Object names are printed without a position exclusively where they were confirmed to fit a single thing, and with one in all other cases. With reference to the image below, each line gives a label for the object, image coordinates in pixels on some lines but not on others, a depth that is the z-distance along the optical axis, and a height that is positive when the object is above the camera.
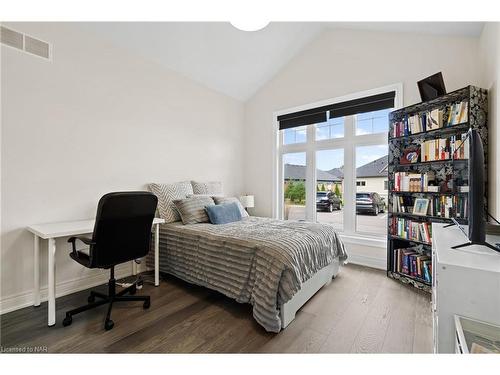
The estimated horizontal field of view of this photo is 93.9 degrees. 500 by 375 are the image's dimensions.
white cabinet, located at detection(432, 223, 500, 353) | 1.04 -0.47
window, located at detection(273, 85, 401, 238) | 3.38 +0.41
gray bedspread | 1.82 -0.66
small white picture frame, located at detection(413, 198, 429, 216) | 2.57 -0.19
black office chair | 1.79 -0.42
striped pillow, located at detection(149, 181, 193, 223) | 3.02 -0.14
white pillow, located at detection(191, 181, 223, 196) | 3.61 -0.01
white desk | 1.86 -0.41
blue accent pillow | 2.93 -0.34
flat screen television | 1.32 -0.04
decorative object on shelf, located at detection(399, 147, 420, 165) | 2.69 +0.40
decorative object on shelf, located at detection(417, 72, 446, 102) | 2.44 +1.11
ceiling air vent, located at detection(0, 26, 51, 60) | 2.08 +1.33
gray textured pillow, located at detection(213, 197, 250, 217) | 3.35 -0.20
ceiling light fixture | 1.94 +1.40
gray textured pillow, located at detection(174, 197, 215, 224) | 2.90 -0.29
